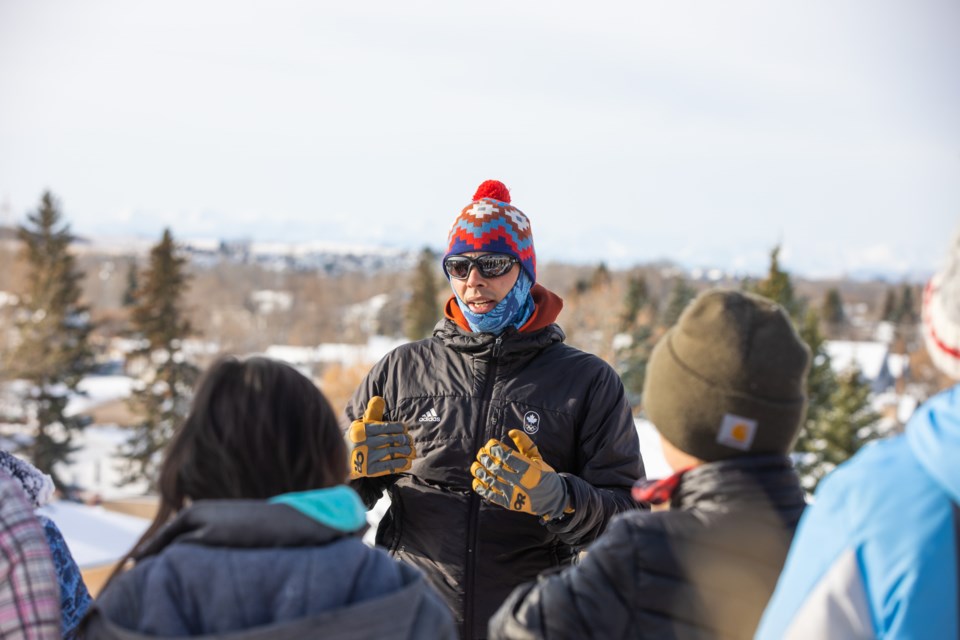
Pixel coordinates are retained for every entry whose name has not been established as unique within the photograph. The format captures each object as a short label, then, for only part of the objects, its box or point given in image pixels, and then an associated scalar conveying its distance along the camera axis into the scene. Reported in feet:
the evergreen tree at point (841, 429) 85.40
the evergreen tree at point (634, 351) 117.19
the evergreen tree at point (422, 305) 149.59
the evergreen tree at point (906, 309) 250.37
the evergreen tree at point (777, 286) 78.79
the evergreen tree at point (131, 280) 180.34
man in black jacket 8.39
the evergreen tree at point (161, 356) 102.89
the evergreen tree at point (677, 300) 126.58
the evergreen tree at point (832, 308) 228.02
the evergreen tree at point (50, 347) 104.58
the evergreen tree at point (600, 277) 180.45
